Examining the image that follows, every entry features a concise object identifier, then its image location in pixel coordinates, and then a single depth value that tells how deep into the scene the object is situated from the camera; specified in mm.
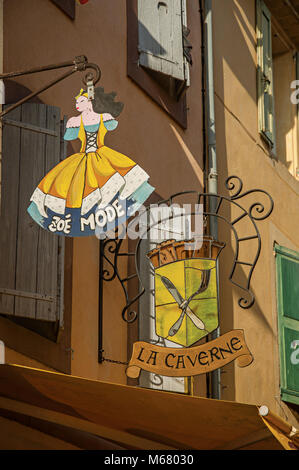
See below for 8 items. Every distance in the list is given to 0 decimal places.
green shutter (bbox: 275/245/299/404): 11062
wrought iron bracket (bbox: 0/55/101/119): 6562
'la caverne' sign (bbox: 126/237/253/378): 7270
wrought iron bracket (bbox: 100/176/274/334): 7930
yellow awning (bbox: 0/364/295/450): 5996
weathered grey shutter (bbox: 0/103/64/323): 7137
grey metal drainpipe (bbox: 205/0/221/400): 10234
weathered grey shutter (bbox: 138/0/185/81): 9680
